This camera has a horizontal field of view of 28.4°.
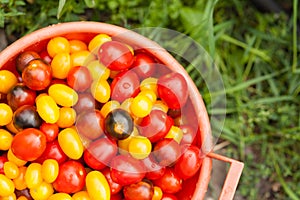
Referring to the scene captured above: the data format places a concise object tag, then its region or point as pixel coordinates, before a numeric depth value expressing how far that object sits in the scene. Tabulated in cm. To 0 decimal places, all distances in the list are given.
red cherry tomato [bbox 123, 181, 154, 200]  59
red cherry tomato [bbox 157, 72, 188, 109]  61
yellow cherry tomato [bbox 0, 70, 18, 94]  61
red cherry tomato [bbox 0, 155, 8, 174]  60
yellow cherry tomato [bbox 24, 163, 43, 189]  59
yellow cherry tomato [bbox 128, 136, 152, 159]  60
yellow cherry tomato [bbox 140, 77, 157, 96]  64
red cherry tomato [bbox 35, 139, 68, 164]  61
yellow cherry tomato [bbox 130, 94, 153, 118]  60
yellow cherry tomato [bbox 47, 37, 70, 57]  62
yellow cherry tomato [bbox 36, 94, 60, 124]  59
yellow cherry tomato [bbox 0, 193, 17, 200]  59
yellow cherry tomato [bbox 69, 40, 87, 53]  64
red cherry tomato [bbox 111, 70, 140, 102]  62
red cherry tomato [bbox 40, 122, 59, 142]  60
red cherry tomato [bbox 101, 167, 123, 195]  61
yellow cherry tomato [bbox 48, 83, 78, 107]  60
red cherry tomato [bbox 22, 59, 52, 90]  59
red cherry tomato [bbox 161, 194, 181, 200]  63
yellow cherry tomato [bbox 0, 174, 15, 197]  58
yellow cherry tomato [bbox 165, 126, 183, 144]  63
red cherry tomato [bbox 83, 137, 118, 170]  60
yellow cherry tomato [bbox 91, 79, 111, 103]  61
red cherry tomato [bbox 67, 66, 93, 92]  61
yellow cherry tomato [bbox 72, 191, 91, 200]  60
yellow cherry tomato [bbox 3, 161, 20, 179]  59
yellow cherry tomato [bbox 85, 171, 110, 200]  58
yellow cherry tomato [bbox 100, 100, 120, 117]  62
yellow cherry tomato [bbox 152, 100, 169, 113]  63
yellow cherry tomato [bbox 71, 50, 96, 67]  63
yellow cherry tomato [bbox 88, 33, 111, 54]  63
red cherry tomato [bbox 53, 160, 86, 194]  59
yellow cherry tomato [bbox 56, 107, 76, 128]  61
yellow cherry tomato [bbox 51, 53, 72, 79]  61
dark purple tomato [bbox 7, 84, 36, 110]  60
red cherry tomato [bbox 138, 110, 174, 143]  61
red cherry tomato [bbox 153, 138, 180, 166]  61
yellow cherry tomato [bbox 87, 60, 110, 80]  62
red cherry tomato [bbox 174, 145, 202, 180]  61
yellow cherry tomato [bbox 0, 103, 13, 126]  60
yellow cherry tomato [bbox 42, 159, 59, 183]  58
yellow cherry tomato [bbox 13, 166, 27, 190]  60
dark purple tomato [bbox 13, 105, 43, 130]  59
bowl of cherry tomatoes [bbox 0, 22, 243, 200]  59
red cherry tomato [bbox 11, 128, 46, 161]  58
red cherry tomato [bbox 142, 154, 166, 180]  61
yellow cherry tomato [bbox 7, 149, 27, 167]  60
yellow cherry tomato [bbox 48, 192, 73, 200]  58
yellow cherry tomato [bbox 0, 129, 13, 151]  60
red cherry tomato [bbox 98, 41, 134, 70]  61
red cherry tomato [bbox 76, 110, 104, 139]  60
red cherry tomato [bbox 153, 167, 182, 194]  62
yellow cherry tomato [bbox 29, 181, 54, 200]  59
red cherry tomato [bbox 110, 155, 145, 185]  60
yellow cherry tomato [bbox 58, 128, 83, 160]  59
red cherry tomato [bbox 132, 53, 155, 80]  64
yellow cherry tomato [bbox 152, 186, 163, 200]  62
